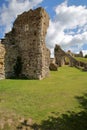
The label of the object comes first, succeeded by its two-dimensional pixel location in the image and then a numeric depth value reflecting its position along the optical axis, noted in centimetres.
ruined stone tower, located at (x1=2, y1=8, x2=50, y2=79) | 1030
